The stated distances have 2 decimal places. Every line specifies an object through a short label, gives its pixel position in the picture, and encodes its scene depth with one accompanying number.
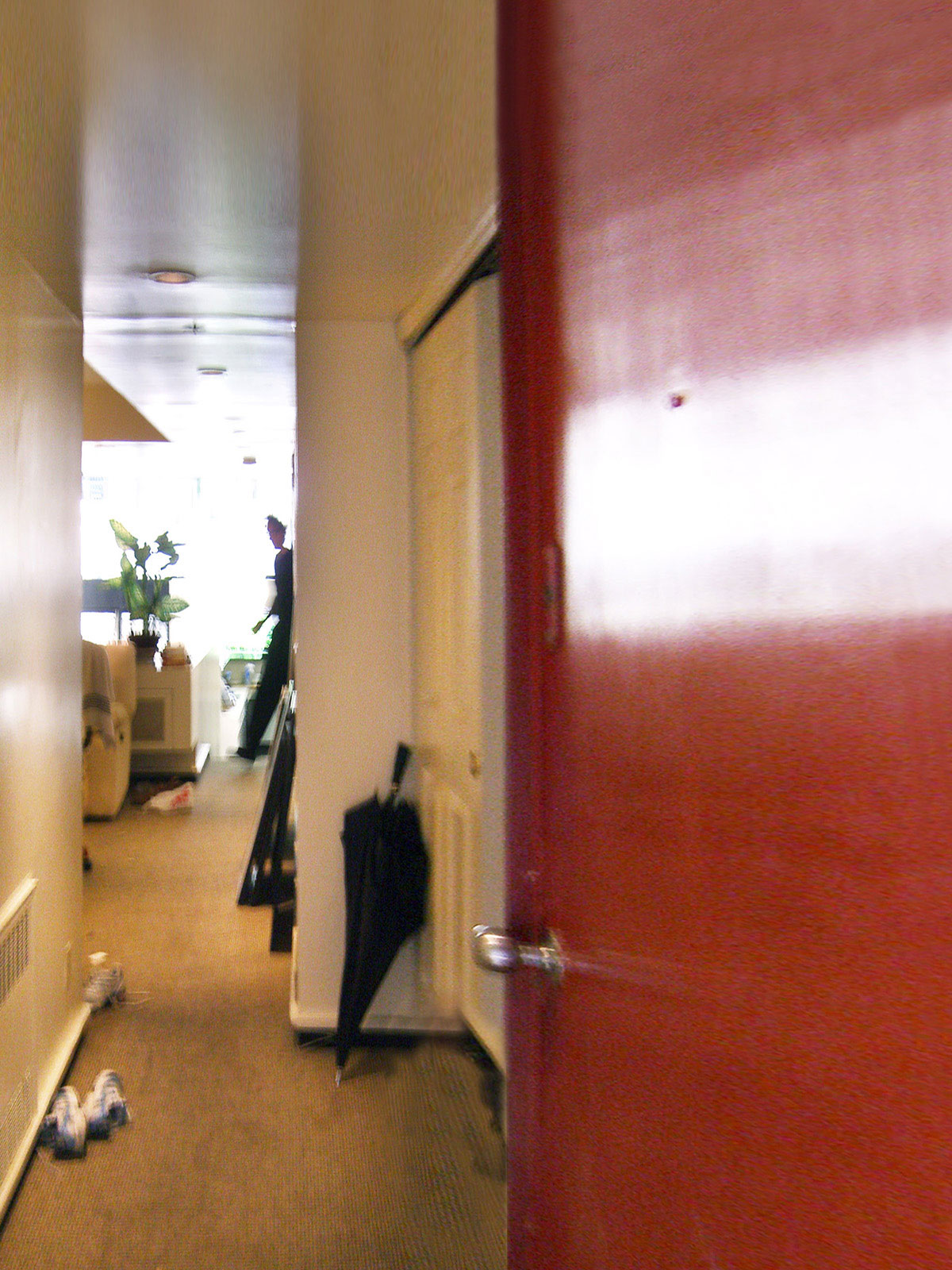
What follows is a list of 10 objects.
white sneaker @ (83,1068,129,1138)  3.03
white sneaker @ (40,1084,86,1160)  2.92
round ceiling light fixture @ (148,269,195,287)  3.02
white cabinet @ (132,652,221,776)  7.32
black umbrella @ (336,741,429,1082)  3.34
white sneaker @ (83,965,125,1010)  3.79
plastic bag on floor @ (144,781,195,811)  6.69
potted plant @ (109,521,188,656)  7.38
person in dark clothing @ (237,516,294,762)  5.88
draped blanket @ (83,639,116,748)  5.73
